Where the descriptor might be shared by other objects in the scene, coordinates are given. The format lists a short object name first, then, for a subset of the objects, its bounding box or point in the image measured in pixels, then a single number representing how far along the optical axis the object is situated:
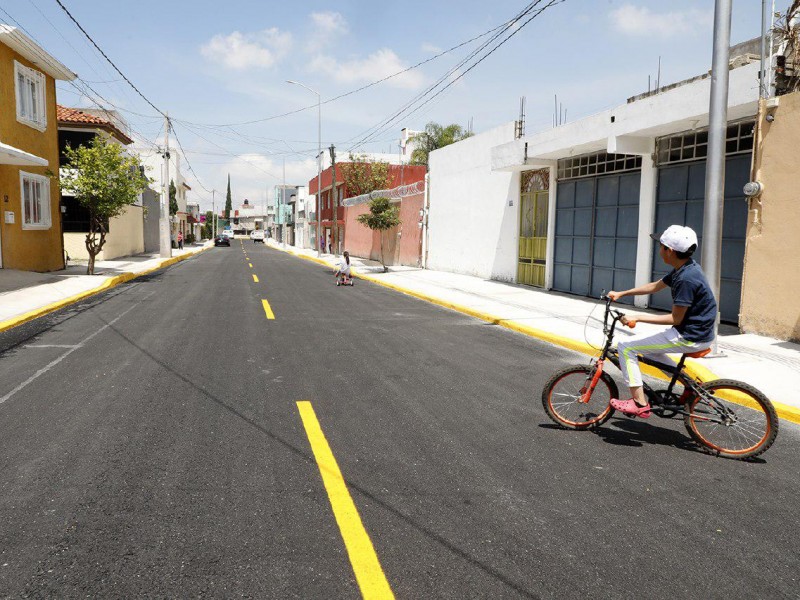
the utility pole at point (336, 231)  47.17
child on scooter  20.50
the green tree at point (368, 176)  45.91
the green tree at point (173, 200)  57.16
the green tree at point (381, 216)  27.34
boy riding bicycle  4.73
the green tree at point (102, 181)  18.83
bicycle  4.77
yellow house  17.83
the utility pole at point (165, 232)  33.25
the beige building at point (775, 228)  9.45
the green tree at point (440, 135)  48.94
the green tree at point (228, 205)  163.00
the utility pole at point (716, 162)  8.42
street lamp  41.81
